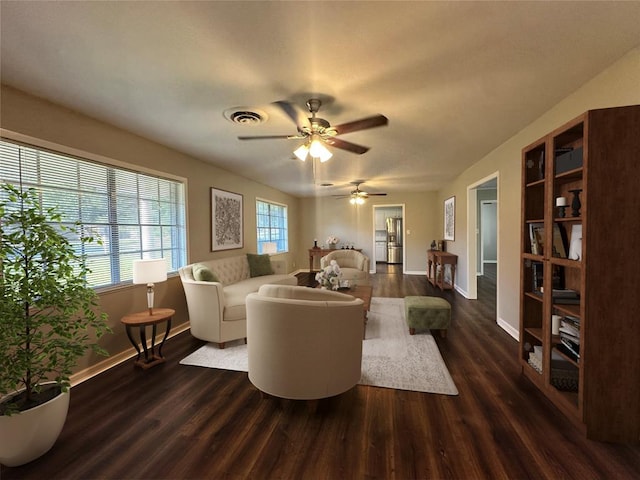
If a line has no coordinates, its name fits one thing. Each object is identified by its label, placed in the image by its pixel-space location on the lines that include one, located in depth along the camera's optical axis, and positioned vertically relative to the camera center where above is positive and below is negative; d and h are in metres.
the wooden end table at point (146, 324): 2.52 -0.82
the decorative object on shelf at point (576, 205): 1.83 +0.17
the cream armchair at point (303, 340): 1.82 -0.75
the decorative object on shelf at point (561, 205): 1.91 +0.18
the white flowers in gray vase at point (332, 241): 8.04 -0.23
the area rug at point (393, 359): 2.30 -1.28
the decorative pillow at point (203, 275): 3.21 -0.48
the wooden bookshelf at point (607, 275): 1.59 -0.27
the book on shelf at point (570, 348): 1.84 -0.84
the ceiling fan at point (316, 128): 2.21 +0.90
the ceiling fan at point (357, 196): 6.18 +0.87
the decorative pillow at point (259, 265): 4.85 -0.56
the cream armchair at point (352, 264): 5.30 -0.66
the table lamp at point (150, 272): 2.57 -0.36
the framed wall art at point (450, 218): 5.84 +0.31
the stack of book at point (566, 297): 1.95 -0.49
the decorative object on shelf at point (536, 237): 2.21 -0.05
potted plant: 1.47 -0.50
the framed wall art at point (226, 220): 4.41 +0.26
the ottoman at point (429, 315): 3.19 -1.00
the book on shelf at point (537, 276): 2.29 -0.39
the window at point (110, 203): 2.21 +0.35
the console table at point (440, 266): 5.62 -0.76
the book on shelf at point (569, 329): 1.86 -0.71
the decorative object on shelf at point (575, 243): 1.89 -0.10
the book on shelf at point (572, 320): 1.87 -0.65
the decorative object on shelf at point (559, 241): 2.08 -0.08
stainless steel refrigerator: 9.85 -0.28
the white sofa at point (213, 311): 2.98 -0.86
